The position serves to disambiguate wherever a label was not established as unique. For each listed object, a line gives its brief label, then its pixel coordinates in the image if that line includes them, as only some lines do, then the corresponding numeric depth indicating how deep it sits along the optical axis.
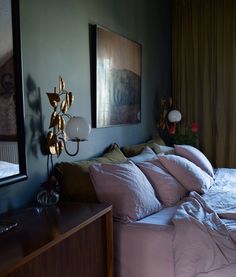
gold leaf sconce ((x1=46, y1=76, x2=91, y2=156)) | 2.05
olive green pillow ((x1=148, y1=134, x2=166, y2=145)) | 3.81
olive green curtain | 4.41
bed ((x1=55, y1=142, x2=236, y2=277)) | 1.85
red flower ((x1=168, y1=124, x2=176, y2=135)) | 4.21
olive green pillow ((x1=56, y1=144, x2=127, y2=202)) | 2.11
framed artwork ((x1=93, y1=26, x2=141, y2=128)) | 2.75
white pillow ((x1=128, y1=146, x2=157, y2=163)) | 2.81
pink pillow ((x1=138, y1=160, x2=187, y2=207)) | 2.46
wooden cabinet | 1.25
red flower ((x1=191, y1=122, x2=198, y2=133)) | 4.24
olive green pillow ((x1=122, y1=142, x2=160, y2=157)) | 3.15
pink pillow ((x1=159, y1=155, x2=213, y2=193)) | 2.68
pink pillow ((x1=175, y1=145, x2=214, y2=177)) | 3.26
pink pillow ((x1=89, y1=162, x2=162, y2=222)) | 2.08
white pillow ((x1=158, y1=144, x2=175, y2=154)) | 3.39
